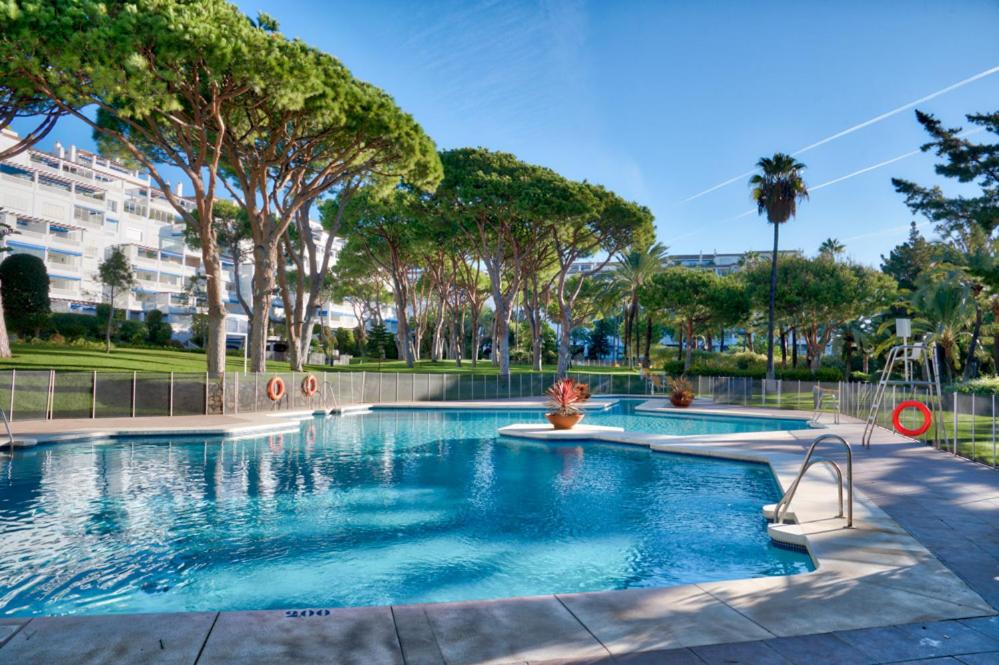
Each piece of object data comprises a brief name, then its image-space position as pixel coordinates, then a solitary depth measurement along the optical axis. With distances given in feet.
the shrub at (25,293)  116.57
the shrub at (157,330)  171.22
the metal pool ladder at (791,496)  28.22
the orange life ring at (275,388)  88.33
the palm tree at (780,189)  135.85
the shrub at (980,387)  93.58
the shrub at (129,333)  160.07
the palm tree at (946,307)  129.39
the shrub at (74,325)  138.31
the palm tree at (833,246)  250.78
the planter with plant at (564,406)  71.41
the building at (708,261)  534.78
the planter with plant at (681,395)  111.34
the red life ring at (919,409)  55.57
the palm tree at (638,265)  201.87
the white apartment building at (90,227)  214.69
